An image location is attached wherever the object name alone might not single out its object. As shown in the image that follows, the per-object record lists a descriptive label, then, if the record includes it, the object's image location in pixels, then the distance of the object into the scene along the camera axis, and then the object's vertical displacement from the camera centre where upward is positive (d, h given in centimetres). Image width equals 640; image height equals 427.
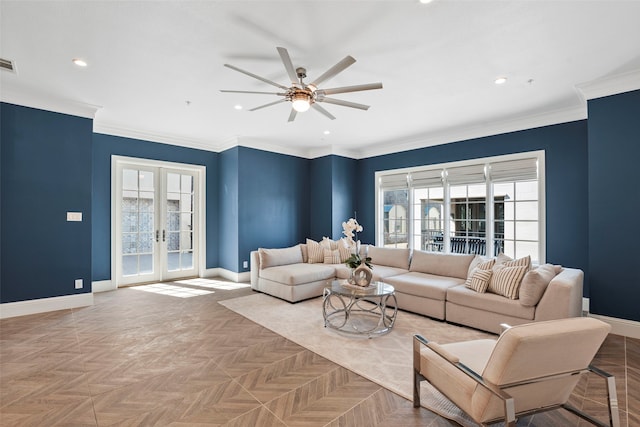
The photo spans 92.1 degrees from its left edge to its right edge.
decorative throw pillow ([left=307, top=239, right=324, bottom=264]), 593 -74
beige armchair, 153 -85
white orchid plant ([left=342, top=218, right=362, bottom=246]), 401 -17
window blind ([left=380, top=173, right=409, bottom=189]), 671 +76
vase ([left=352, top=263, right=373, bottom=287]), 385 -75
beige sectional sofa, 331 -95
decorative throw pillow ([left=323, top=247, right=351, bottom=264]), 585 -77
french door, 585 -14
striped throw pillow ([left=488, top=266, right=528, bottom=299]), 352 -78
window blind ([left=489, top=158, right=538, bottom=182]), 500 +75
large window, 508 +16
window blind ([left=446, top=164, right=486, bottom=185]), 561 +75
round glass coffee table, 360 -136
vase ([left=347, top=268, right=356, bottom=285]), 389 -81
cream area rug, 247 -138
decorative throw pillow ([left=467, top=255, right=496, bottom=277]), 399 -67
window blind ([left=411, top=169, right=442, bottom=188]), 620 +76
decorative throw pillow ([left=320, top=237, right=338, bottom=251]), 606 -58
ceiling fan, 276 +122
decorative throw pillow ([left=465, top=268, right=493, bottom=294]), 380 -83
